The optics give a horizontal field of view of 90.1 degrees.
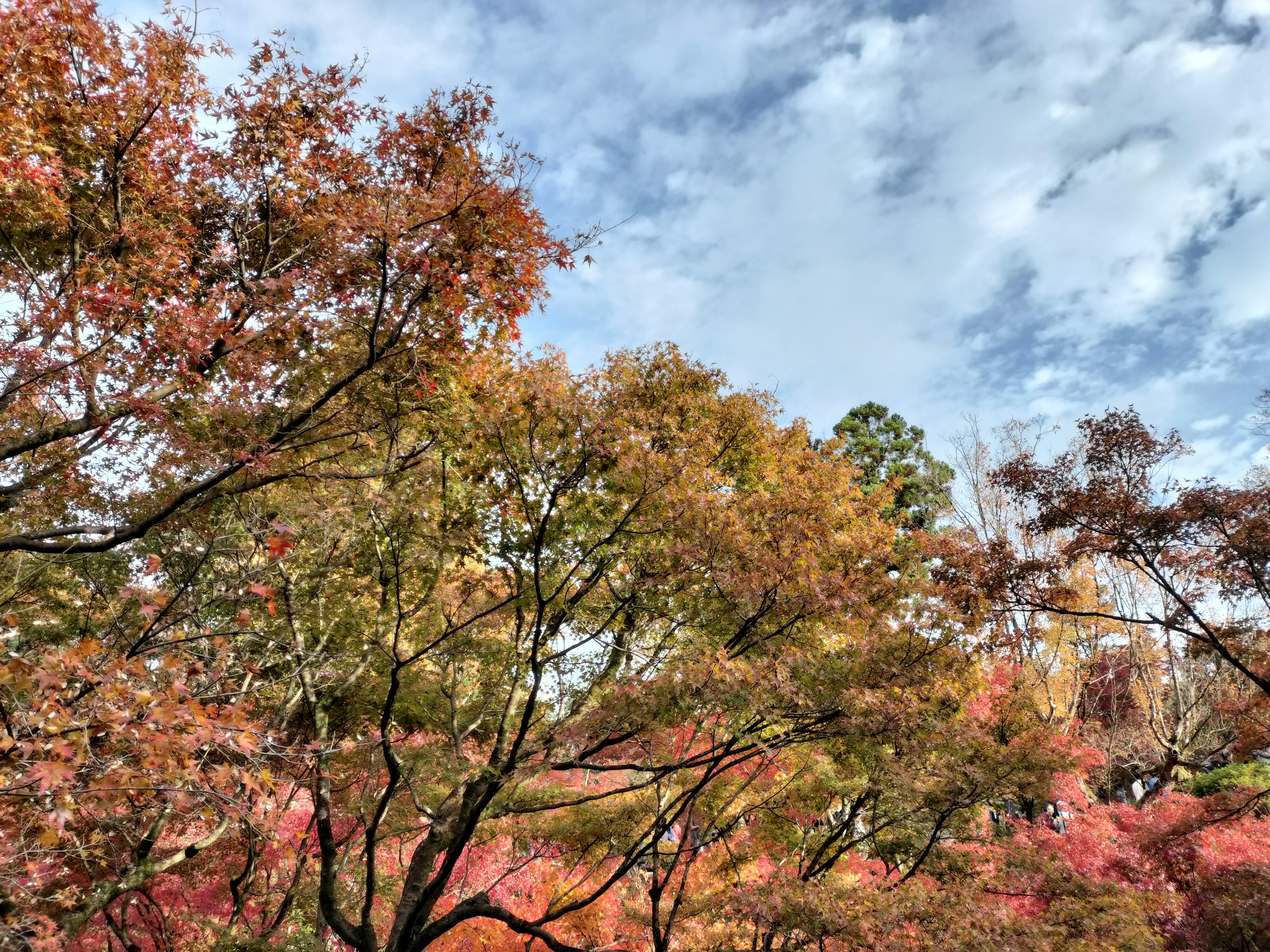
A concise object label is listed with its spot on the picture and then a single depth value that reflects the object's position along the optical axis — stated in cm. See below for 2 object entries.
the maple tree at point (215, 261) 435
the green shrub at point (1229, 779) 1431
